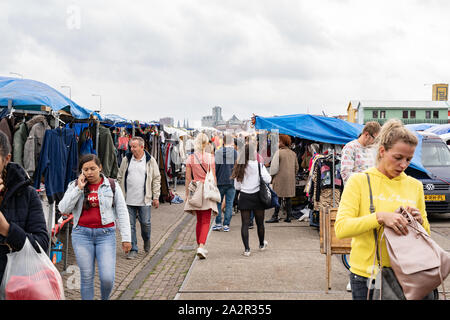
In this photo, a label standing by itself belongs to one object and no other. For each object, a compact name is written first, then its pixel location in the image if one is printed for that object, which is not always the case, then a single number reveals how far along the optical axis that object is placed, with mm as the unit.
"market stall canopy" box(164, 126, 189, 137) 16952
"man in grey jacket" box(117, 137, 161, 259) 7422
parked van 10602
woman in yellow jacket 2520
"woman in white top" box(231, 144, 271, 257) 7227
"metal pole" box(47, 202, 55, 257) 5922
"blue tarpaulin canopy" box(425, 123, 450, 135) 18658
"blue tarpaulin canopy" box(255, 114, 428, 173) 10266
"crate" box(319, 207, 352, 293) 5027
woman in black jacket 2588
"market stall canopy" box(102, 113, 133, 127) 11612
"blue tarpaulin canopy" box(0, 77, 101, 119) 6516
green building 66062
